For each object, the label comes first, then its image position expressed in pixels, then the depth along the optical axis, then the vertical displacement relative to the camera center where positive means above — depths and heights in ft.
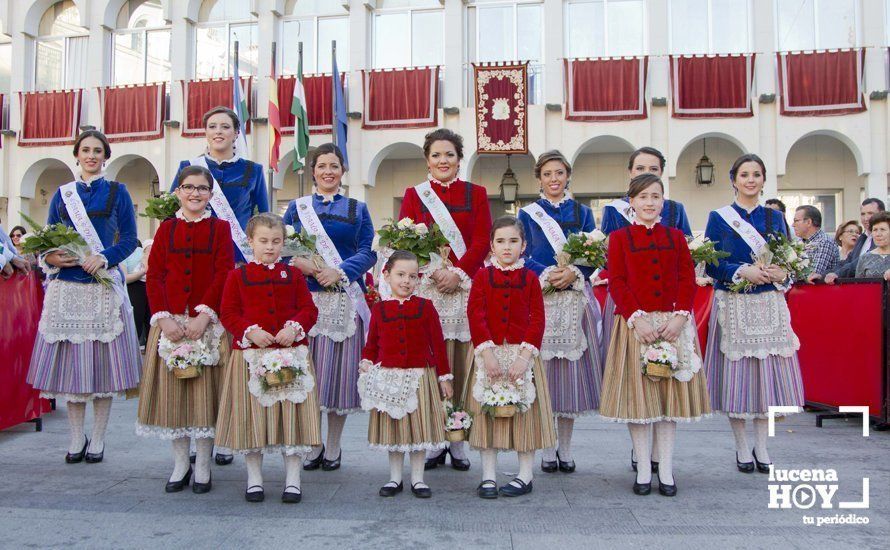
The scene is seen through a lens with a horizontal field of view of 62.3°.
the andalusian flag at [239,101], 51.44 +14.11
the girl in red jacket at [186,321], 13.97 -0.41
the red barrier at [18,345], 19.74 -1.21
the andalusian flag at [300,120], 50.24 +12.24
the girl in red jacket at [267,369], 13.19 -1.25
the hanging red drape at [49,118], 57.93 +14.53
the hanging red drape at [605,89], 50.52 +14.30
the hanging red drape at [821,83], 48.60 +14.05
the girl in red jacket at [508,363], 13.57 -1.23
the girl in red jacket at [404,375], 13.61 -1.46
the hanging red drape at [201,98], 55.42 +15.26
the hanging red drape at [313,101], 54.19 +14.60
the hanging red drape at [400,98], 52.90 +14.42
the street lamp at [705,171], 51.65 +8.79
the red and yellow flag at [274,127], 51.52 +12.10
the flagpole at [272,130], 52.18 +11.95
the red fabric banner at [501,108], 50.34 +13.01
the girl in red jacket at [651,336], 13.84 -0.77
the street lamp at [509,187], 53.26 +7.97
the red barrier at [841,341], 21.99 -1.47
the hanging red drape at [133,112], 56.80 +14.66
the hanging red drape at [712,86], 49.47 +14.17
